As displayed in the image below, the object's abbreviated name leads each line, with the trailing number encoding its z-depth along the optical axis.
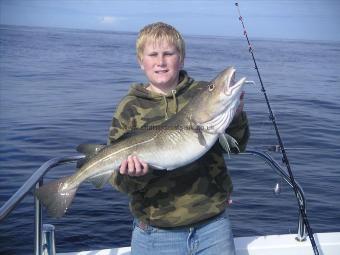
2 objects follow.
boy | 3.01
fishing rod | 3.42
